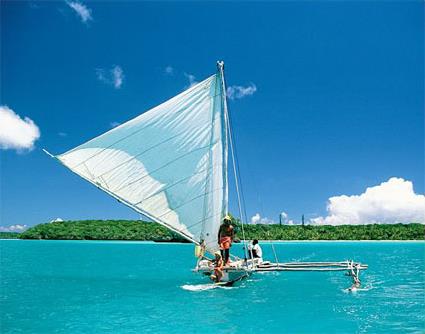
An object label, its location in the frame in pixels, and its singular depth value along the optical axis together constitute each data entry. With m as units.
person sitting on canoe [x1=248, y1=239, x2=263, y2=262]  22.77
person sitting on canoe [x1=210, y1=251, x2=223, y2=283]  19.73
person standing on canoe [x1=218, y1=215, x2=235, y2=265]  19.53
